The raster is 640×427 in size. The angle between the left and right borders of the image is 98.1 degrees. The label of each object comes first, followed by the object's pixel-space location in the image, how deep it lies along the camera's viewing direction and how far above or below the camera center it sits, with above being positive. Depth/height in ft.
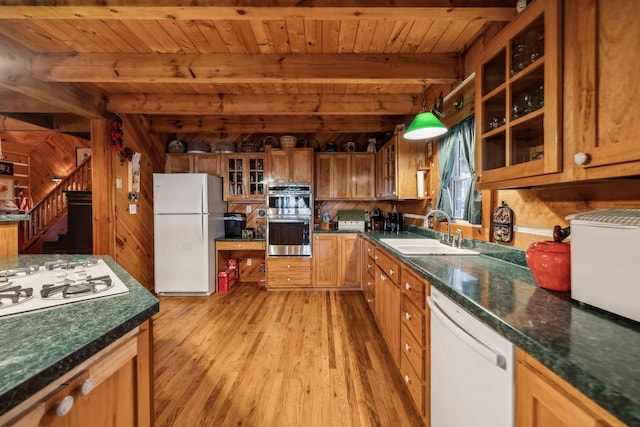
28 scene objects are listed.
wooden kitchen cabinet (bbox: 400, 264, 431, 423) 4.90 -2.46
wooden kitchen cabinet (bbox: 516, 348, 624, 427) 1.91 -1.48
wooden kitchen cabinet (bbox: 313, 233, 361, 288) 13.30 -2.37
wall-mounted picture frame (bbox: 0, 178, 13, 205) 20.75 +2.07
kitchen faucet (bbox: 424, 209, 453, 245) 7.85 -0.80
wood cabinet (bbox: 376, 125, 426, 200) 10.82 +1.85
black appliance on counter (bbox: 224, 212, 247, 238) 14.32 -0.62
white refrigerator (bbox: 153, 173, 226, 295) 12.54 -0.93
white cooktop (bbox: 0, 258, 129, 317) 2.98 -0.95
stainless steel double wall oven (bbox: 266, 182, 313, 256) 13.24 -0.34
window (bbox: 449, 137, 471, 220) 8.52 +0.89
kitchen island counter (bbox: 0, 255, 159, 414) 1.77 -1.02
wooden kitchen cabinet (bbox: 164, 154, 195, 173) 14.48 +2.59
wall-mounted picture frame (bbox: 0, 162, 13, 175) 20.26 +3.35
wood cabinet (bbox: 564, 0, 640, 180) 2.81 +1.37
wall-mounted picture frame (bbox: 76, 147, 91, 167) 23.40 +4.98
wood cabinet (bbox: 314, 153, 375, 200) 14.38 +1.90
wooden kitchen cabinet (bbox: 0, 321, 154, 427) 1.93 -1.53
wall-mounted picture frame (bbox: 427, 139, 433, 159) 10.25 +2.33
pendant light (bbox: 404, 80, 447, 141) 6.58 +2.02
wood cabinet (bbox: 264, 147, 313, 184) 13.60 +2.31
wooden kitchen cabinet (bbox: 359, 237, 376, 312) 9.93 -2.41
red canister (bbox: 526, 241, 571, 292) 3.57 -0.71
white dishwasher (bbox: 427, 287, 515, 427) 2.80 -1.92
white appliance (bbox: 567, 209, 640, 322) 2.61 -0.51
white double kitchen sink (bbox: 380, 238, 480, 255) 6.62 -0.99
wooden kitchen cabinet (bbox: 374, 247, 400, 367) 6.61 -2.40
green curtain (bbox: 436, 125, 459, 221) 8.77 +1.56
